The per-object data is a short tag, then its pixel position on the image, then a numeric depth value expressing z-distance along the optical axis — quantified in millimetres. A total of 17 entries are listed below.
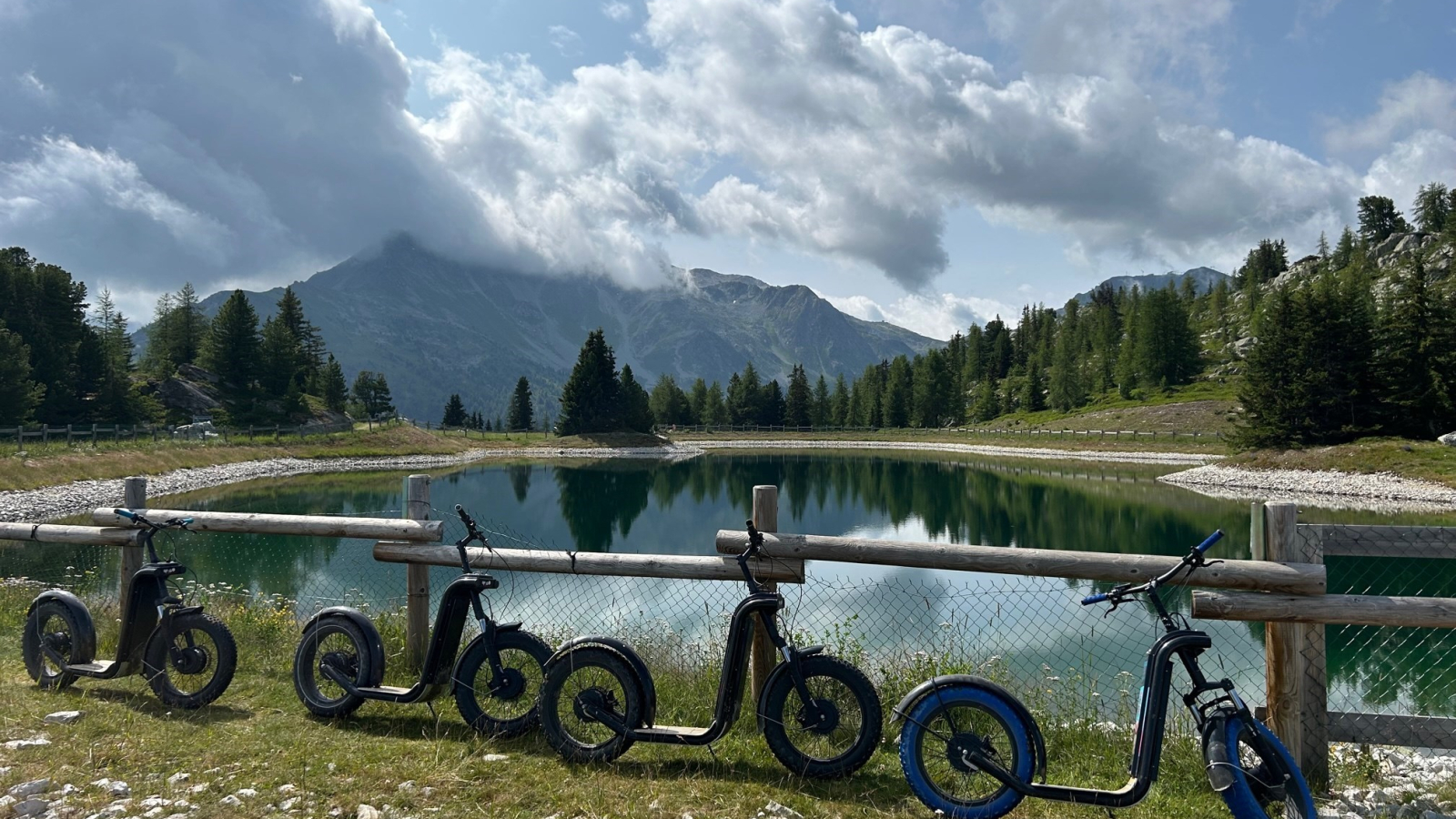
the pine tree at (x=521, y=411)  112188
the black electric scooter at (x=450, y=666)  5984
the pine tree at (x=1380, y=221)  138125
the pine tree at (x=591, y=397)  93000
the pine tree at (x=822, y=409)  128625
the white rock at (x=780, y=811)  4715
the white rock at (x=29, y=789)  4660
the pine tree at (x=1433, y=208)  131750
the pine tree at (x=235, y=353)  78812
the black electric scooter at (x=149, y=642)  6613
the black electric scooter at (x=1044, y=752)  4258
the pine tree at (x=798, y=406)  126812
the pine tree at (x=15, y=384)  50781
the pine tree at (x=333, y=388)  99000
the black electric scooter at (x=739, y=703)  5227
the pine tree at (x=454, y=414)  114875
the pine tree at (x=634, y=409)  95312
